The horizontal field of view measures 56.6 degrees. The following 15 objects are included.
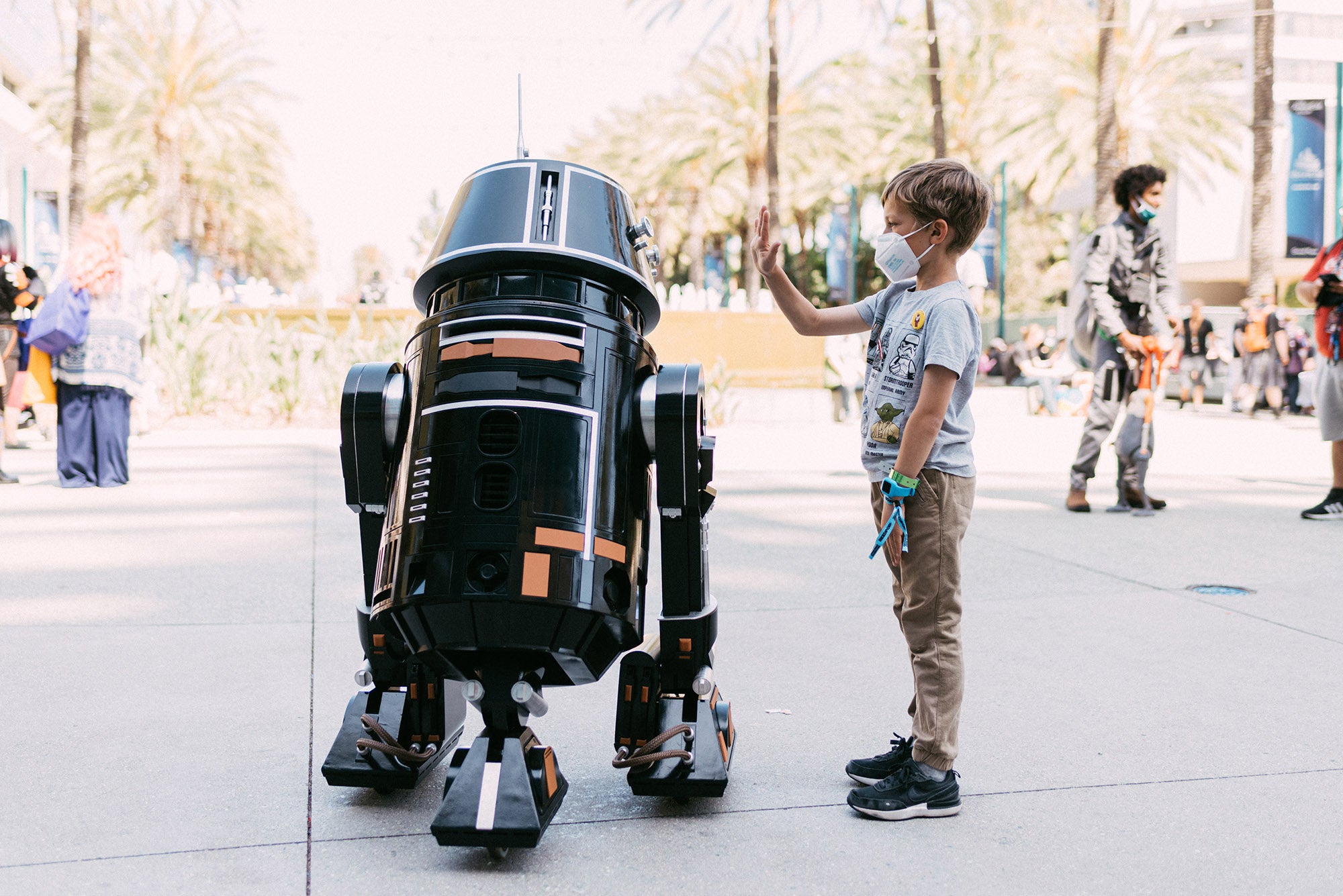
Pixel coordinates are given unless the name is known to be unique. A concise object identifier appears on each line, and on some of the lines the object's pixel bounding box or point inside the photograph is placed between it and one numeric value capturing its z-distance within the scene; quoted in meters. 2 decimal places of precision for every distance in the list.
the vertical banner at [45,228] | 33.88
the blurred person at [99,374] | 8.13
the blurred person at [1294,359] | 17.20
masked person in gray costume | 7.14
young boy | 2.90
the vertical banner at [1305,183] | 25.47
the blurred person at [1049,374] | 17.09
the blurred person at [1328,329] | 6.92
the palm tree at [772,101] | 24.66
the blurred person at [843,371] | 14.65
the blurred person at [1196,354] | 19.48
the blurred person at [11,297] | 9.10
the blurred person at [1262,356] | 16.59
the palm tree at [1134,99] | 31.45
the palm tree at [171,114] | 32.38
